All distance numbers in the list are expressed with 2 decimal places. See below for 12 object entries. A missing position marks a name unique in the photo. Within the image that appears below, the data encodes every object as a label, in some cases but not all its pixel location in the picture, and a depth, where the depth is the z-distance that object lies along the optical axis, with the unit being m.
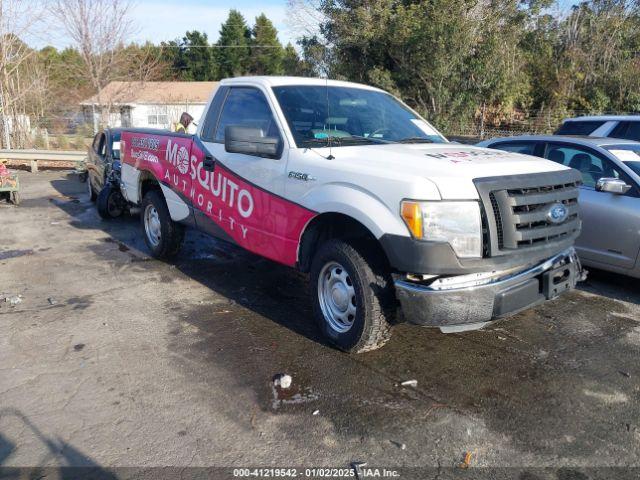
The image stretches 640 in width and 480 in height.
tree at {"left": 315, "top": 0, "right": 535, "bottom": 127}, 17.66
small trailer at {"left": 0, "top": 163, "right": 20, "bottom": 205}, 10.95
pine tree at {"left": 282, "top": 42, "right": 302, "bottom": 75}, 23.69
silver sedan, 5.44
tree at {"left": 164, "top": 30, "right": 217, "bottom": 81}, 55.88
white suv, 8.23
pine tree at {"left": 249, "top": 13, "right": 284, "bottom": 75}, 56.81
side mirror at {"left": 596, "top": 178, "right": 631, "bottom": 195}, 5.29
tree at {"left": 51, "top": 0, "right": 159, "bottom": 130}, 24.27
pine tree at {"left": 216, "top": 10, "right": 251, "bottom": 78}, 56.34
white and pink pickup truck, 3.42
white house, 27.77
